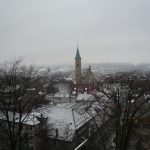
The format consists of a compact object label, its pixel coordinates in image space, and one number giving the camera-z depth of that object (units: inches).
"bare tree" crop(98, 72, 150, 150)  468.9
